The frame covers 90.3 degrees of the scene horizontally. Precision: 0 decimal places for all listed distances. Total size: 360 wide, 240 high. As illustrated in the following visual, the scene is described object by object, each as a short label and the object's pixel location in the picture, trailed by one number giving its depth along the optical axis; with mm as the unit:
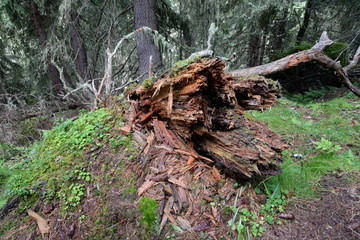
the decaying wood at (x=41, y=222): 1784
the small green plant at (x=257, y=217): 1712
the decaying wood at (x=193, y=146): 1916
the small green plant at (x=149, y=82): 2322
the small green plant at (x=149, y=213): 1732
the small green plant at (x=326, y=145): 2609
